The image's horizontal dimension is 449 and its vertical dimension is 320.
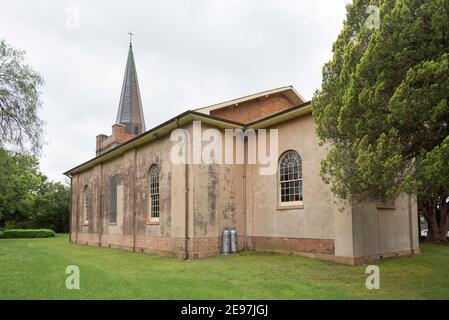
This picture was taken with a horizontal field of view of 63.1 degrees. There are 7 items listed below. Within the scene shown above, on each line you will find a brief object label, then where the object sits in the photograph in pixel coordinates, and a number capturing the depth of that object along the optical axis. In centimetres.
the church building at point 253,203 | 1271
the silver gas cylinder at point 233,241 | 1471
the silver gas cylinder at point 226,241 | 1455
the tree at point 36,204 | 4266
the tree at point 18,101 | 1569
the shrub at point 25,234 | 3666
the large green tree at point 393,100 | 661
